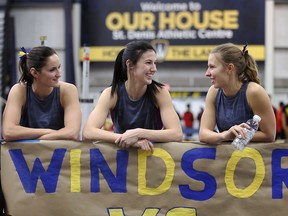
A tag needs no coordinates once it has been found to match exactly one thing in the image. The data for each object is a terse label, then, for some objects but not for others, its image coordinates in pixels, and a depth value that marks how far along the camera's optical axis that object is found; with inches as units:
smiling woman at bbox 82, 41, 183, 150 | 177.9
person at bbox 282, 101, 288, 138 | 668.1
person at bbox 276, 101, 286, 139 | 670.5
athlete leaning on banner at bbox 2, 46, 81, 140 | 182.1
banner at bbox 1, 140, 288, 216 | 168.6
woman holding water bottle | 170.6
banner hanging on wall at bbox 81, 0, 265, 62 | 946.1
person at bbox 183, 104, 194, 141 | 753.0
